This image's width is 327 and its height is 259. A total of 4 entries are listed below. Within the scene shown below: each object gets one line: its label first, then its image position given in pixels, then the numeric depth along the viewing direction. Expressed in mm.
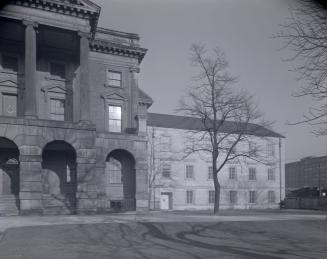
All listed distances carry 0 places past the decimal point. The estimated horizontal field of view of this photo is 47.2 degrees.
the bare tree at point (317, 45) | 10738
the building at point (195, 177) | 51406
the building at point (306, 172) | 84500
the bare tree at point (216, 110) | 30188
